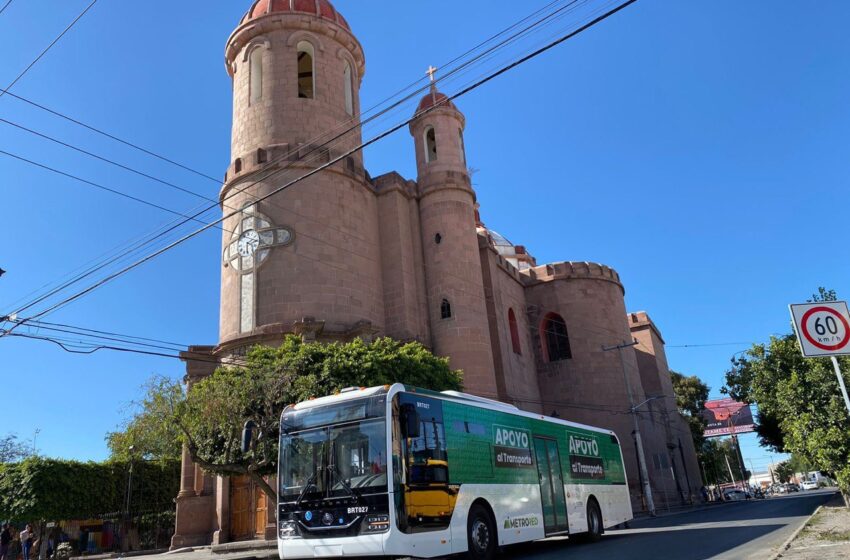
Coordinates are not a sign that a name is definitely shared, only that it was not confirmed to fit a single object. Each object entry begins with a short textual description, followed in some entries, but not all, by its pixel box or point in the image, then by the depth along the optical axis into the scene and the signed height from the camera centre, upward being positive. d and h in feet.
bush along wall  83.05 +7.10
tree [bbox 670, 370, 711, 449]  190.90 +24.41
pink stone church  81.25 +35.41
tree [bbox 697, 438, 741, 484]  221.66 +11.05
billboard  191.59 +18.88
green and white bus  31.35 +1.80
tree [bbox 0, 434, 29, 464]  167.02 +23.95
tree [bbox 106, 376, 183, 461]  102.83 +17.06
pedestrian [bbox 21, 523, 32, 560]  74.95 +0.64
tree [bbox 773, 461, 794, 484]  416.46 +3.79
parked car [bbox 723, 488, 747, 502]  187.06 -3.82
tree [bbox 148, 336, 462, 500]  52.54 +11.15
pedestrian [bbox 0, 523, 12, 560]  76.13 +0.88
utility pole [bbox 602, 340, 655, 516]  103.55 +4.09
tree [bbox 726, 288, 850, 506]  49.73 +6.31
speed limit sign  23.38 +5.07
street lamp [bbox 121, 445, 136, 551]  88.89 +2.87
